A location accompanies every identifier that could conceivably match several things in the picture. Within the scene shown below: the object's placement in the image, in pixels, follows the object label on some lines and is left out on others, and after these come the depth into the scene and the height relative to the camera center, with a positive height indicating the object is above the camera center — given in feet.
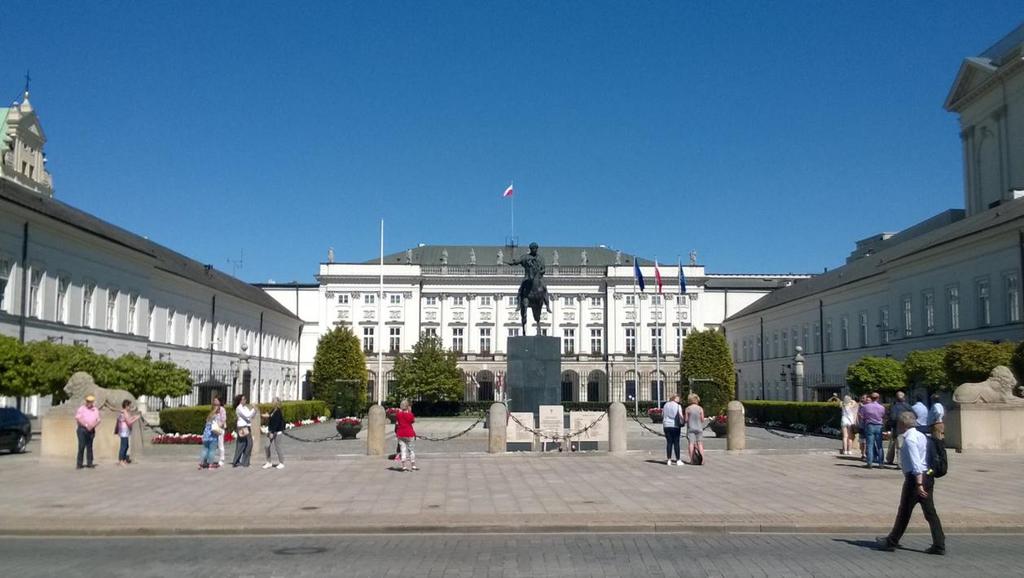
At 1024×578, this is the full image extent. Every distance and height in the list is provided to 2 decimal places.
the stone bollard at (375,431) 88.94 -5.00
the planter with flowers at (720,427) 132.40 -6.70
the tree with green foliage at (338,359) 270.96 +5.82
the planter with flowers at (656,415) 193.84 -7.43
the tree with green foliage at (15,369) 107.65 +1.00
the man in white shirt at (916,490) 38.42 -4.51
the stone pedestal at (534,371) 104.73 +0.96
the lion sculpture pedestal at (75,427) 82.43 -4.37
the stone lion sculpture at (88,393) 85.20 -1.51
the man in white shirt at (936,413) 85.97 -3.06
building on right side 163.63 +21.71
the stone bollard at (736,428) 94.68 -4.89
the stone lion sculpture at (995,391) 90.84 -0.97
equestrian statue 110.32 +11.62
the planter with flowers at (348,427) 122.62 -6.46
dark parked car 95.30 -5.42
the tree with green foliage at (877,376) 154.51 +0.79
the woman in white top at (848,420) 91.97 -3.93
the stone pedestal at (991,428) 90.00 -4.54
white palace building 334.44 +24.43
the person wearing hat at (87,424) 75.36 -3.83
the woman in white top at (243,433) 79.66 -4.69
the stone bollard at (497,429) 90.84 -4.88
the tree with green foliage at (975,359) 123.75 +2.97
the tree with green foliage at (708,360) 256.11 +5.60
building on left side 141.18 +16.90
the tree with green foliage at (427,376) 244.22 +0.80
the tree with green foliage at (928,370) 143.84 +1.71
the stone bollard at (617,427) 91.35 -4.65
